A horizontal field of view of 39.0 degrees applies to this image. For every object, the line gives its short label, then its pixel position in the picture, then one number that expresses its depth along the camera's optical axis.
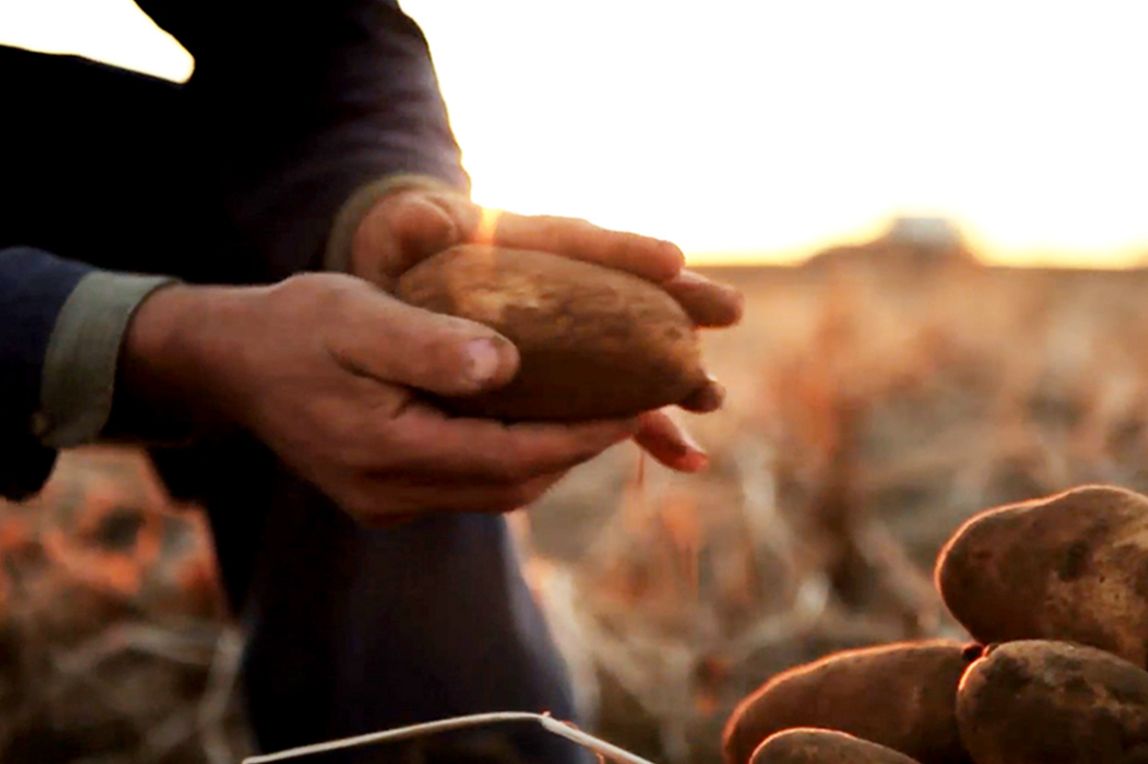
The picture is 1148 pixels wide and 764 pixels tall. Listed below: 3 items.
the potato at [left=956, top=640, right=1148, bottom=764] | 0.97
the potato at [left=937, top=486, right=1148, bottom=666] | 1.07
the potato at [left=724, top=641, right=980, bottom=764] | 1.13
